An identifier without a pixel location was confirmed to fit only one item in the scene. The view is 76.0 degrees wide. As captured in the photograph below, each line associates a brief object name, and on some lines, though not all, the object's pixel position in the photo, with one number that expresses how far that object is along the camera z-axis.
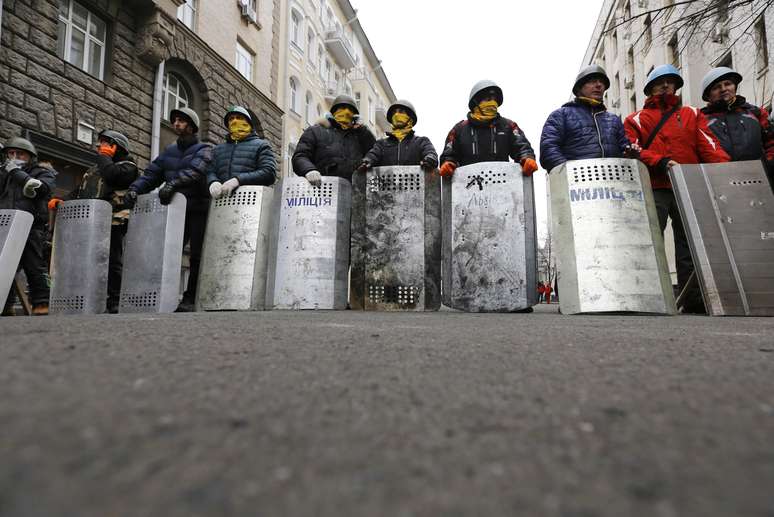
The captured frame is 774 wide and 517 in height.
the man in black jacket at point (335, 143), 4.90
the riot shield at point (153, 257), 4.10
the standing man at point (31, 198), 4.32
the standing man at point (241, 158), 4.71
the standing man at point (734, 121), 4.18
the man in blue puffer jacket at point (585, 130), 4.00
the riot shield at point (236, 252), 4.33
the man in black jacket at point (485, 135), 4.35
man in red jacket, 4.09
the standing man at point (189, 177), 4.52
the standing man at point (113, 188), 4.55
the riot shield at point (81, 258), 4.13
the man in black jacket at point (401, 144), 4.70
